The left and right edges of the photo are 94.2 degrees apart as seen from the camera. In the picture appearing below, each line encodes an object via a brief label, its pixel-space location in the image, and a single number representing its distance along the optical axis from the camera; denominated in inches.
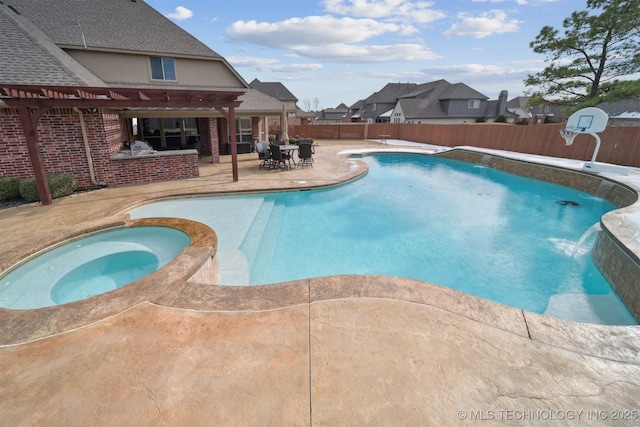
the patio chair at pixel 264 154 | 505.7
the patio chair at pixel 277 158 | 474.6
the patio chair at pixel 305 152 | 509.0
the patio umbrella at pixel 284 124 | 615.5
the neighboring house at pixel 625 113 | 1175.6
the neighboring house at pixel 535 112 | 1508.1
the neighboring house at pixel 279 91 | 1715.1
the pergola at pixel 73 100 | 275.0
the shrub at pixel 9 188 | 304.2
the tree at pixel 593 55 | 670.5
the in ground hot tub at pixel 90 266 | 170.7
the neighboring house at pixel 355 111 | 2300.7
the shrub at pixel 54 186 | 304.8
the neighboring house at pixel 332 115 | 2908.5
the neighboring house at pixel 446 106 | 1587.1
